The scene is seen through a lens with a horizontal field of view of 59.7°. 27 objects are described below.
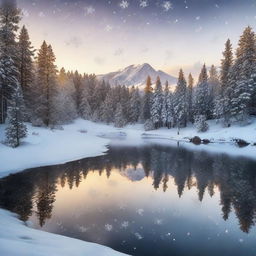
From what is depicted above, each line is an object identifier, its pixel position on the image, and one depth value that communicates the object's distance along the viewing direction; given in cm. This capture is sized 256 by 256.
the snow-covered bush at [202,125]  5209
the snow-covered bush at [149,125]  7444
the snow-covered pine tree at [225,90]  4847
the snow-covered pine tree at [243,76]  4375
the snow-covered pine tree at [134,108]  8750
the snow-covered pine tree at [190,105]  6794
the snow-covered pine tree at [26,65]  3729
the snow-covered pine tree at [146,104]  8100
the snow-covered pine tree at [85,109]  8400
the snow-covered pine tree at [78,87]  8988
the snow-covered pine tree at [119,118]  8381
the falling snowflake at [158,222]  1095
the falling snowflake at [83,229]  985
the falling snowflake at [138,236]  952
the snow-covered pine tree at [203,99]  6239
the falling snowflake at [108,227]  1015
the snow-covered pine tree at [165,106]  6962
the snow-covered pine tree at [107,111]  8875
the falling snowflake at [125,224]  1049
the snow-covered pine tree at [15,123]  2158
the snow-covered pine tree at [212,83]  6317
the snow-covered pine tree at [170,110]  6850
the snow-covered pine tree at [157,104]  7231
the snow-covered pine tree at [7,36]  2970
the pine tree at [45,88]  3756
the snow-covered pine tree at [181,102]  6499
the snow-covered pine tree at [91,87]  9425
